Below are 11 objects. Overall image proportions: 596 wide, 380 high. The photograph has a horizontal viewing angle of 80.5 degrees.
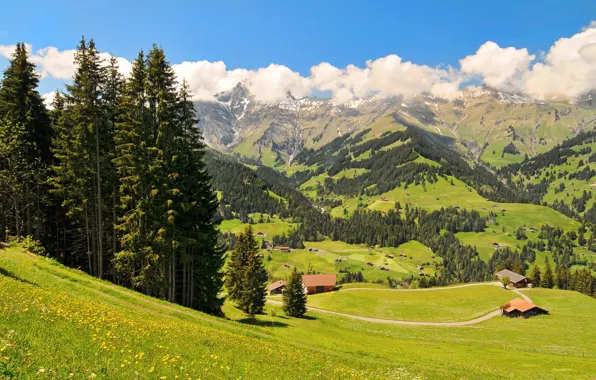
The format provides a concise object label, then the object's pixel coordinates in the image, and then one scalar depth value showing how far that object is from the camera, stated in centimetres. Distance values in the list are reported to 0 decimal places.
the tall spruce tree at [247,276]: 6091
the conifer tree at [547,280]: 14138
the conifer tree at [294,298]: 7356
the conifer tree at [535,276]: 14462
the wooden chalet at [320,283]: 14412
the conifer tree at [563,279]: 15088
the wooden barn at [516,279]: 13241
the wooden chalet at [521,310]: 8938
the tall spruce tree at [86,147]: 3731
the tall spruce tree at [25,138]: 4097
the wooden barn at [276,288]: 16250
